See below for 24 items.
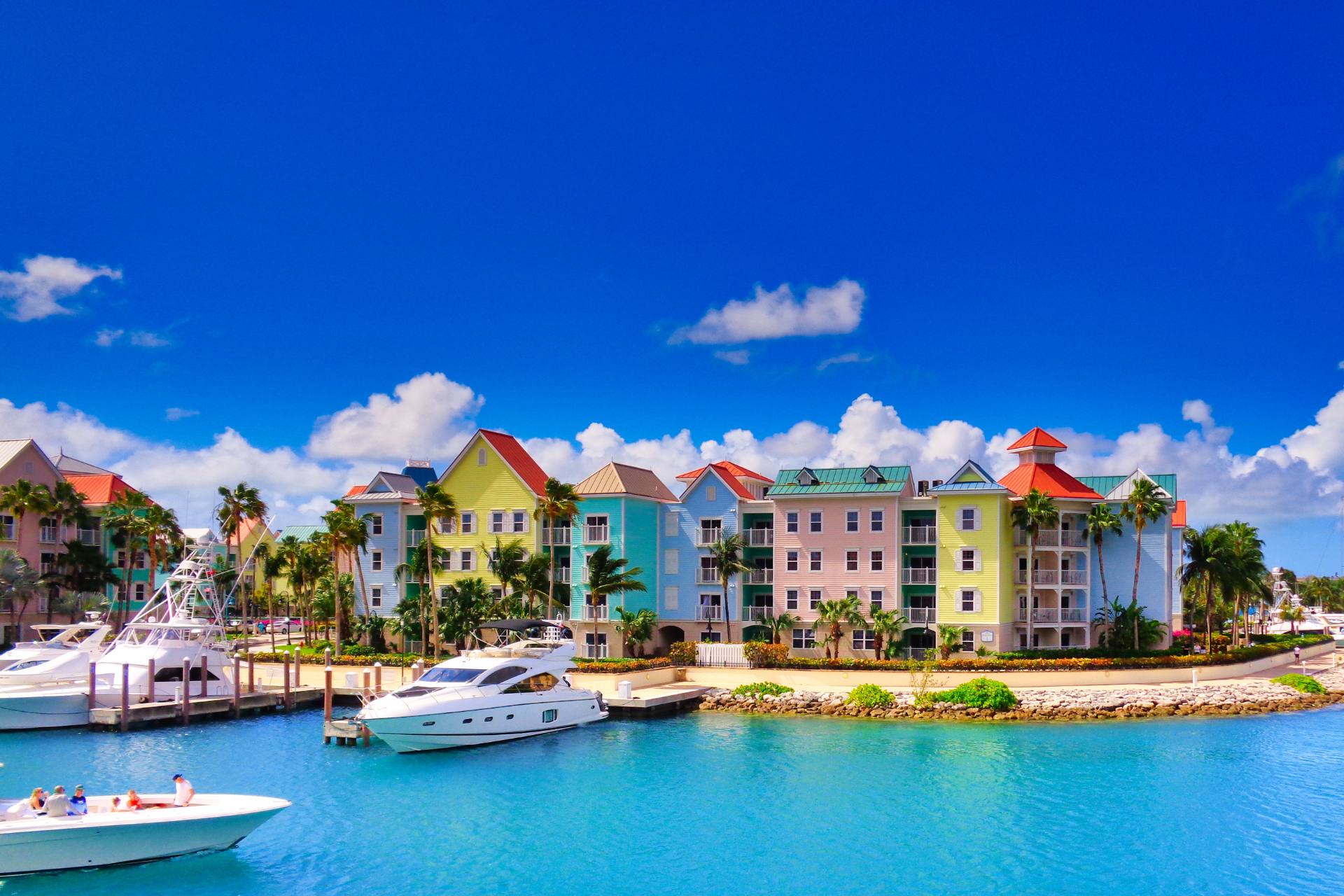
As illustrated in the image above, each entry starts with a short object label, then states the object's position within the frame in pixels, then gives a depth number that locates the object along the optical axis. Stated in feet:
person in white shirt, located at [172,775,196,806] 79.10
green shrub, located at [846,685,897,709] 148.97
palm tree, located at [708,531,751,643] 184.65
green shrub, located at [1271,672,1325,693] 166.20
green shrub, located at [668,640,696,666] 173.58
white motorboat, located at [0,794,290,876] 73.10
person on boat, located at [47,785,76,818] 74.02
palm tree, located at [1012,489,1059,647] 172.96
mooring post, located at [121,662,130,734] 132.57
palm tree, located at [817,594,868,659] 177.99
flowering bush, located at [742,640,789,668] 170.30
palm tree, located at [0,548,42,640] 203.51
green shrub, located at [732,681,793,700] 155.33
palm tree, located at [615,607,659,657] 179.11
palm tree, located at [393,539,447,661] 182.91
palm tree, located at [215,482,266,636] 208.13
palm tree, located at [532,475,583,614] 177.88
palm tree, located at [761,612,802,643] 185.06
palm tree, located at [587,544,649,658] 179.32
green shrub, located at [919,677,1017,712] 146.00
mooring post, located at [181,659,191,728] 138.51
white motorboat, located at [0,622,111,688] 142.92
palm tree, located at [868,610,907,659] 176.04
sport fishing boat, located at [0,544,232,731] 134.62
